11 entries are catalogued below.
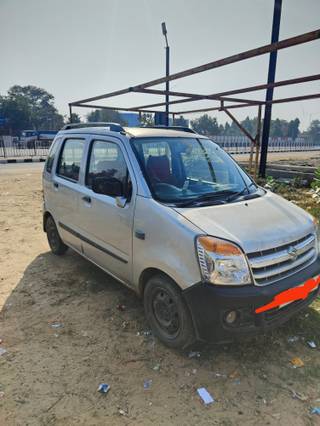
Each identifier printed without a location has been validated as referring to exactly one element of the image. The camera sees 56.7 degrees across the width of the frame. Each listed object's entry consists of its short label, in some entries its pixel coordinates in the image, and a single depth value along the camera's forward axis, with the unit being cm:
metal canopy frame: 347
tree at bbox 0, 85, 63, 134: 6150
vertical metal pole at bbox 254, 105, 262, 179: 837
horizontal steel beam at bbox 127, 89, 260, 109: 640
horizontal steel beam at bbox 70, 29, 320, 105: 324
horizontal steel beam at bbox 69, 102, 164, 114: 859
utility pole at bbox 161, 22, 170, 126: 1116
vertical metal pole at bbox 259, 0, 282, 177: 769
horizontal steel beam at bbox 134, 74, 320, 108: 537
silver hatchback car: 214
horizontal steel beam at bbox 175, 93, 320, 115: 655
